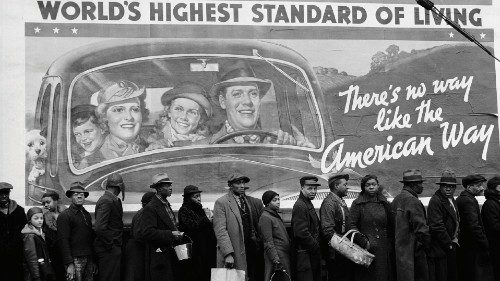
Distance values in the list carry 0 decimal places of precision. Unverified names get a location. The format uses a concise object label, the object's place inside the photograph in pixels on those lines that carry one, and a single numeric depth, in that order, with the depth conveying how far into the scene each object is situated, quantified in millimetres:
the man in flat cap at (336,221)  14656
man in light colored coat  14312
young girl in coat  14000
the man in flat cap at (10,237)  13945
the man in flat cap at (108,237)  14391
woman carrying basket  14531
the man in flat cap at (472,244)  15039
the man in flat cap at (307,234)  14367
